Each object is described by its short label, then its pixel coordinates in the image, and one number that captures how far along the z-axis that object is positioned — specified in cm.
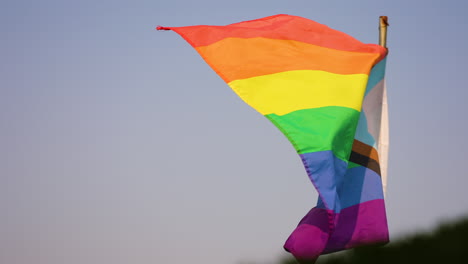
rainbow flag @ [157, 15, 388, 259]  945
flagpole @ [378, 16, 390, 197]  1052
